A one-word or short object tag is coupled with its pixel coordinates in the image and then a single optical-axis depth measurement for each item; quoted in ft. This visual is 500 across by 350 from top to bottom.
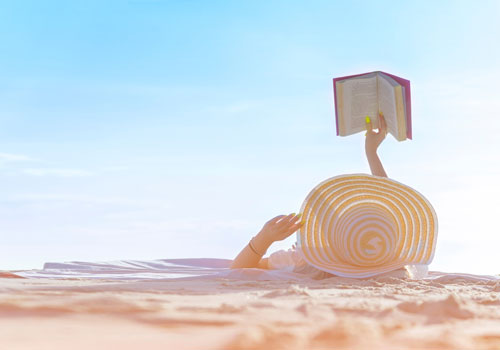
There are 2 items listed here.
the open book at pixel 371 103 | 15.98
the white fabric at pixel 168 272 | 13.16
